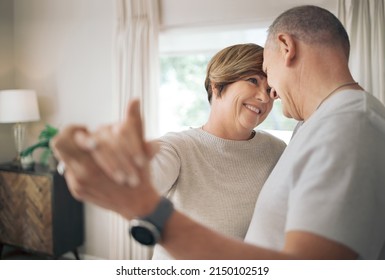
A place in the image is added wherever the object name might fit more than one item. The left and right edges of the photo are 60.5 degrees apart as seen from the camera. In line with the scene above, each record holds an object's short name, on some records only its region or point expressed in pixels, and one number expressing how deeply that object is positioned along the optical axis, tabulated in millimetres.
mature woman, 755
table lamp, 1770
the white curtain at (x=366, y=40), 1232
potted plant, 1691
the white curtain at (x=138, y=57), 1607
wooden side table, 1869
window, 1710
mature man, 312
